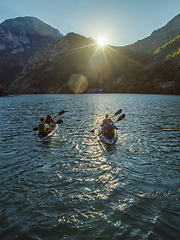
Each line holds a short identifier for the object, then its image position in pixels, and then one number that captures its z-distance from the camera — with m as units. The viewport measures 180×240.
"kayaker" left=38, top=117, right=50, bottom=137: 13.61
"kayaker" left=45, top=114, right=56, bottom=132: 16.98
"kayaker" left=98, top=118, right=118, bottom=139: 12.54
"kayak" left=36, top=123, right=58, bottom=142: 13.32
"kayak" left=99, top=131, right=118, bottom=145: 12.31
